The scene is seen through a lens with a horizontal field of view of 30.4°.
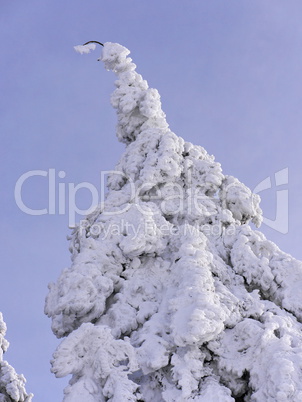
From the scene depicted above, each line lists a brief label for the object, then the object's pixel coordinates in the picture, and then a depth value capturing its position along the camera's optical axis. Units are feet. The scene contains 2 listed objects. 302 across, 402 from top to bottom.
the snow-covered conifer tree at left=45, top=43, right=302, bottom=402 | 26.91
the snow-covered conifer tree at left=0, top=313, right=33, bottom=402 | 39.40
